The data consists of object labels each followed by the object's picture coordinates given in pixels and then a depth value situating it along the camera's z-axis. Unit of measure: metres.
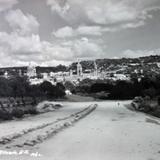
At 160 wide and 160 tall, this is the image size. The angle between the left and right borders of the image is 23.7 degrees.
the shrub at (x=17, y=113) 58.72
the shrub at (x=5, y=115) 54.30
